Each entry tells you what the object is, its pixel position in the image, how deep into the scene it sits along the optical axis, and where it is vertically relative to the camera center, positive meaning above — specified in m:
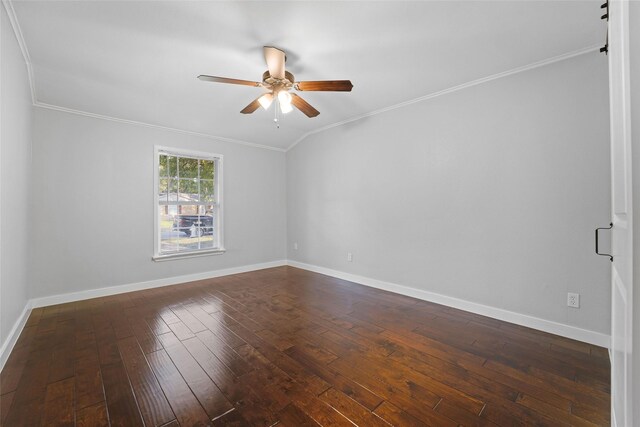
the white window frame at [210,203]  3.97 +0.24
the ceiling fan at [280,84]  2.27 +1.18
